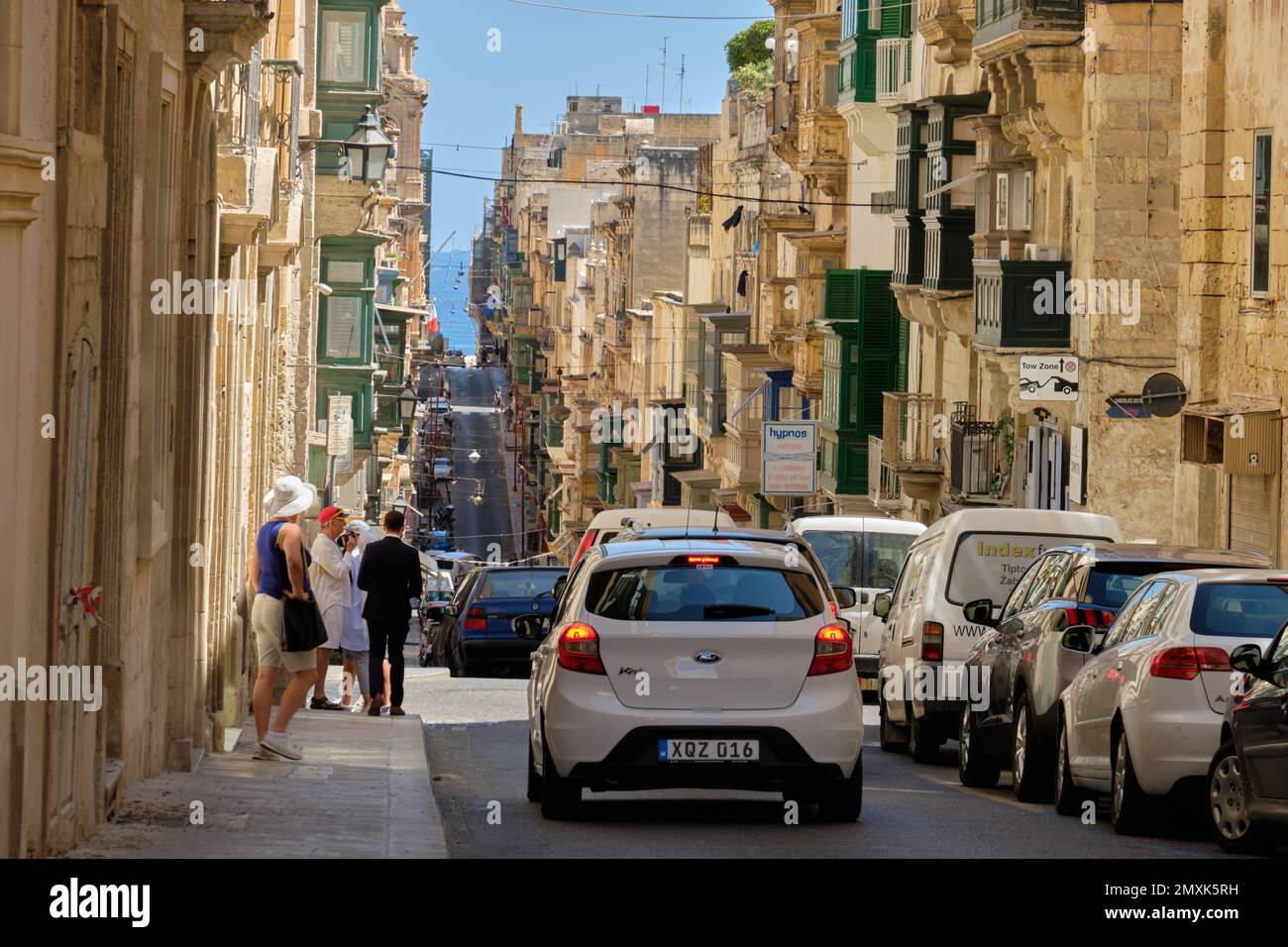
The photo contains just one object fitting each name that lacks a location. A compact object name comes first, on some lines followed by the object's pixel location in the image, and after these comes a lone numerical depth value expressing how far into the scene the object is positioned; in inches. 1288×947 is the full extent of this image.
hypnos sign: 2025.1
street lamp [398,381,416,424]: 2623.0
